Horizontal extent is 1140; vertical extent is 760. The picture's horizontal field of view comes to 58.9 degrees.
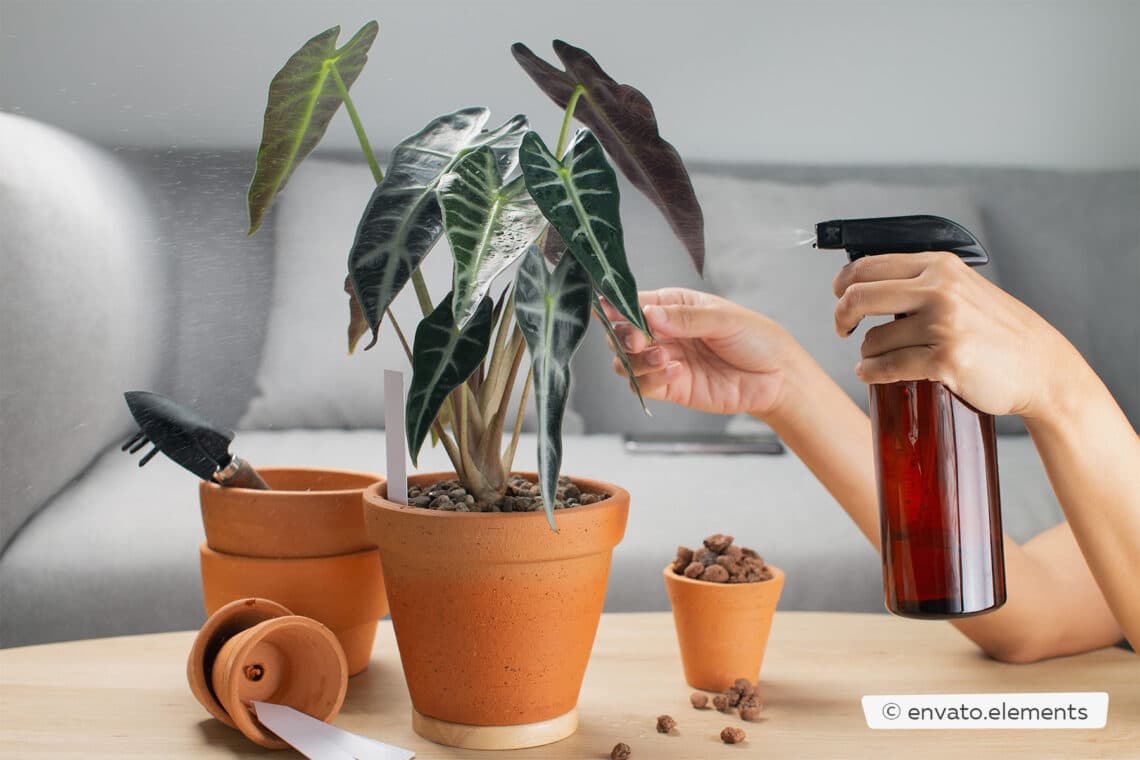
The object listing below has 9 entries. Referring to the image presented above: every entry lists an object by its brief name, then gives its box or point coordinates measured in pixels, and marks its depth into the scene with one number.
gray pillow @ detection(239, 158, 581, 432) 1.27
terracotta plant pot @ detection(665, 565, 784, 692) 0.68
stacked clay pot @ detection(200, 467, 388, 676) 0.70
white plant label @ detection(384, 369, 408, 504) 0.63
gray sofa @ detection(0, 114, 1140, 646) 1.21
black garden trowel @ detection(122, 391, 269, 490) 0.69
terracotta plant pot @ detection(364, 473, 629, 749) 0.58
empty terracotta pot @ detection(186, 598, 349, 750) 0.59
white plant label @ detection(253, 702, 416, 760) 0.56
